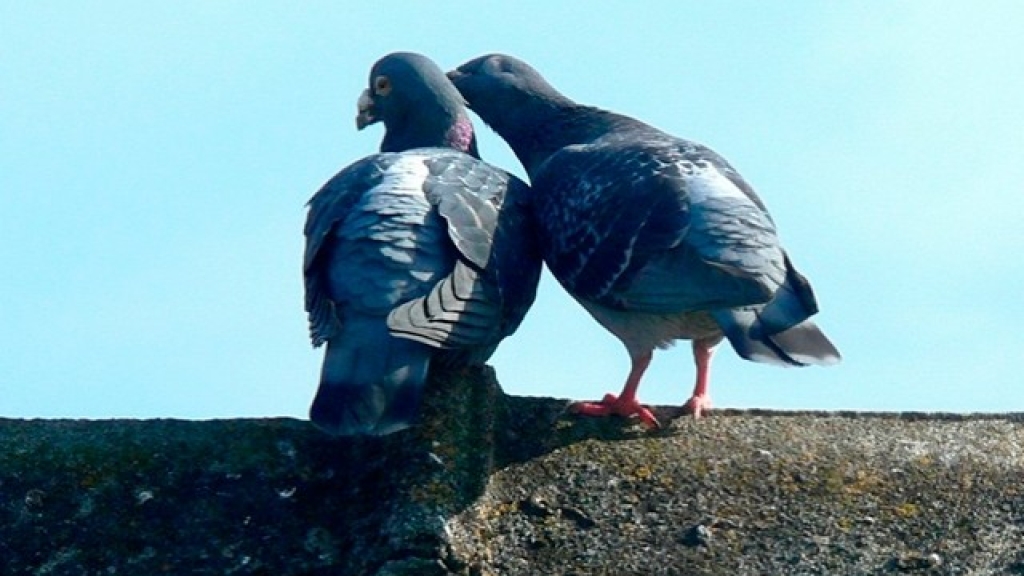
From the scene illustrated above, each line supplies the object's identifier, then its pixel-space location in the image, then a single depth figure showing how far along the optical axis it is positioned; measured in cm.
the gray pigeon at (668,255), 1263
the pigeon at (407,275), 1122
